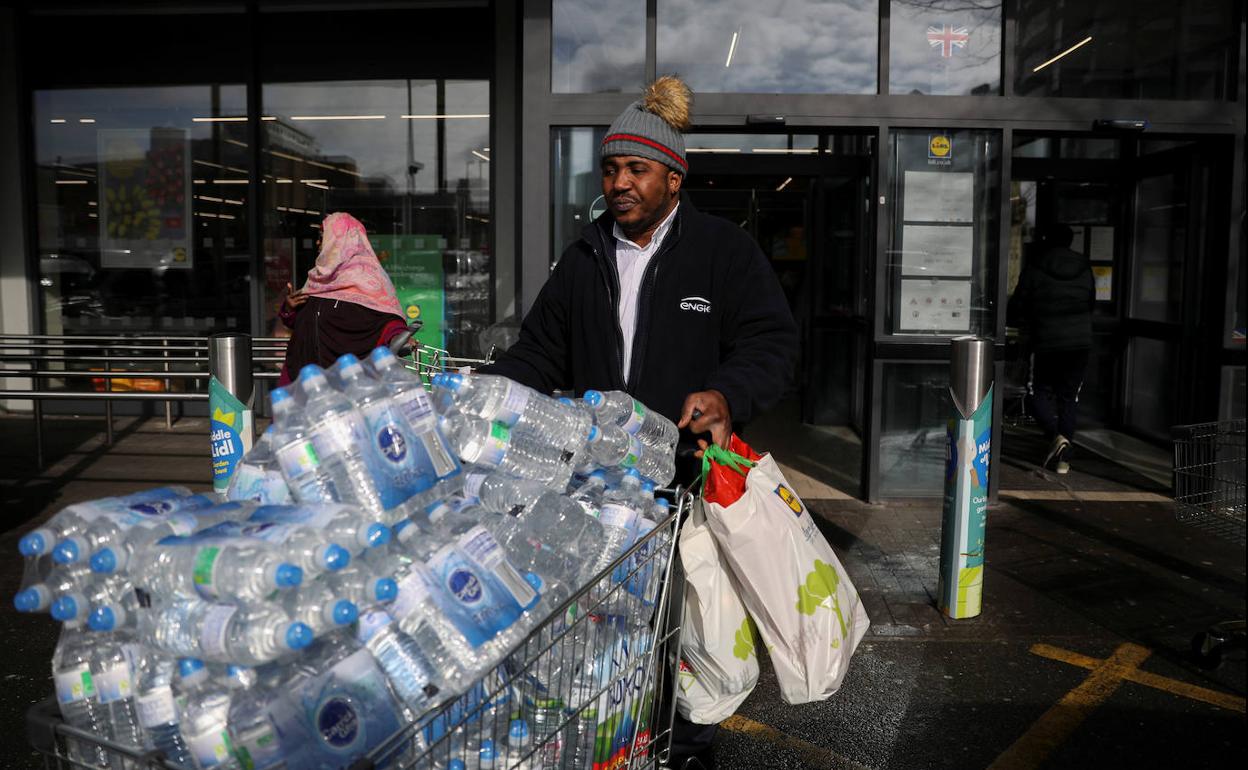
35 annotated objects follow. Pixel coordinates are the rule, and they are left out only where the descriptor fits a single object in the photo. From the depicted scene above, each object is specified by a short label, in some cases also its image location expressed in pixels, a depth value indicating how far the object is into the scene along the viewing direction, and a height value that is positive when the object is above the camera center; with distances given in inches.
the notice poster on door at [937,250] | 302.4 +12.2
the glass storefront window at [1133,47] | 304.2 +72.7
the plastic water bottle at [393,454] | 86.0 -13.9
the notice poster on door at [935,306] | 303.0 -4.0
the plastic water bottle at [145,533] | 74.9 -19.0
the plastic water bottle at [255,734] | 73.3 -31.5
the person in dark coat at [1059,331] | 349.1 -12.8
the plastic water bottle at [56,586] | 77.5 -22.7
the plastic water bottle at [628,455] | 107.7 -17.6
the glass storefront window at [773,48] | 301.0 +70.2
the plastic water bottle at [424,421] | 89.0 -11.4
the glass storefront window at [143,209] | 420.8 +30.8
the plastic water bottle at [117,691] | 77.2 -30.0
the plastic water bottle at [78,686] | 77.0 -29.7
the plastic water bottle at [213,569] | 73.5 -20.2
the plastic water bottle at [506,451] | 98.0 -15.5
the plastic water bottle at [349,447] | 85.5 -13.2
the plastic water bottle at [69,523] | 78.0 -18.5
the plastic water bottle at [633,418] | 110.5 -13.9
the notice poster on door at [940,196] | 301.0 +27.6
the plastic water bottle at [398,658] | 76.9 -27.6
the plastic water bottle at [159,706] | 75.2 -30.4
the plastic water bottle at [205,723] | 73.4 -30.8
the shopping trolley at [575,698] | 76.2 -33.7
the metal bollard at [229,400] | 168.4 -18.5
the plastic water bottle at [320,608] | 71.8 -22.6
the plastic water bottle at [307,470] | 84.9 -14.9
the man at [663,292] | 128.2 -0.3
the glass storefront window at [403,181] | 403.2 +41.6
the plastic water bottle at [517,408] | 101.1 -11.7
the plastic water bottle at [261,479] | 89.2 -16.9
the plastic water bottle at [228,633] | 71.3 -24.2
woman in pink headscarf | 222.1 -4.2
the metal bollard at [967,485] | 209.8 -39.0
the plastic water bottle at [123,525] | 77.0 -18.6
